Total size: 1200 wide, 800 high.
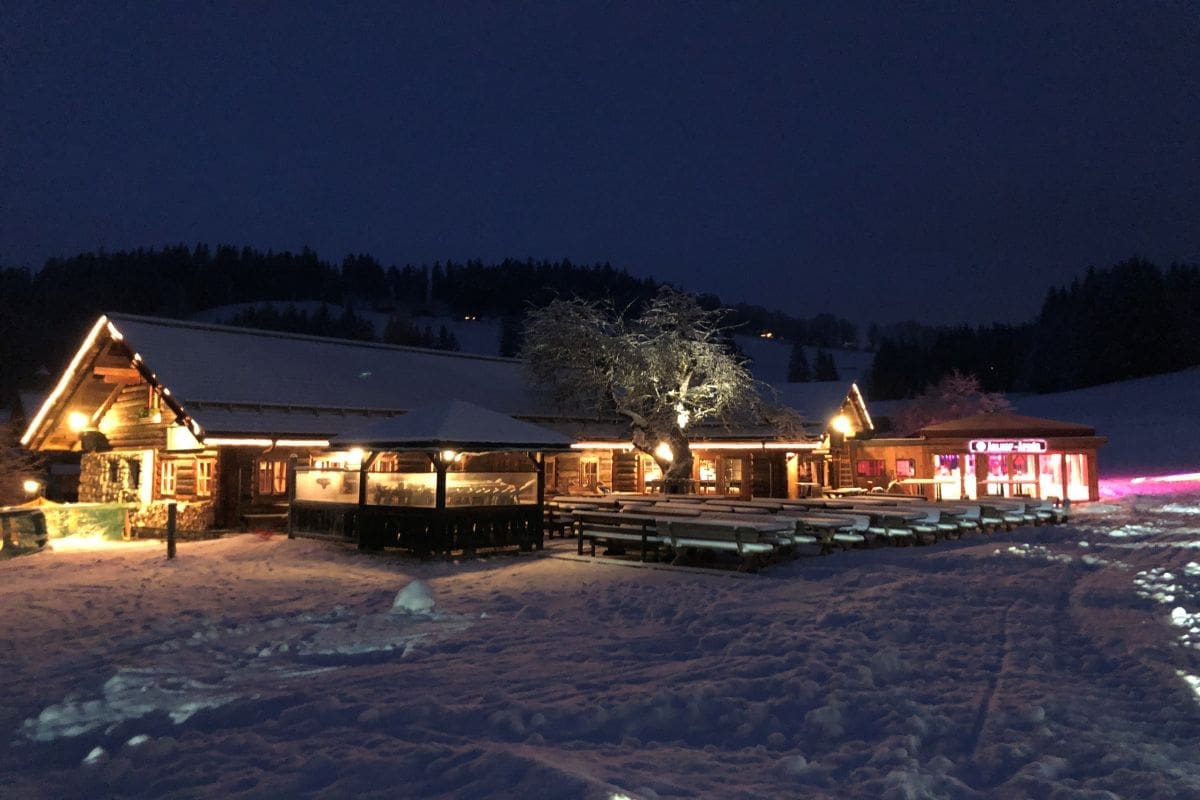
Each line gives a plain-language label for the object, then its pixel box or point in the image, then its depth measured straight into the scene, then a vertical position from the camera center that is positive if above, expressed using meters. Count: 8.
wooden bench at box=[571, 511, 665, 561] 15.73 -1.21
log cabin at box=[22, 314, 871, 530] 21.95 +1.42
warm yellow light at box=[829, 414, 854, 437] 33.91 +1.51
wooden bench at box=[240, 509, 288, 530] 21.56 -1.30
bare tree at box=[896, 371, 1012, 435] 56.56 +3.87
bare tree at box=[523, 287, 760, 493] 27.38 +3.15
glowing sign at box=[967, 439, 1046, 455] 31.50 +0.56
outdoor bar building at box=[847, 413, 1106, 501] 31.72 +0.08
